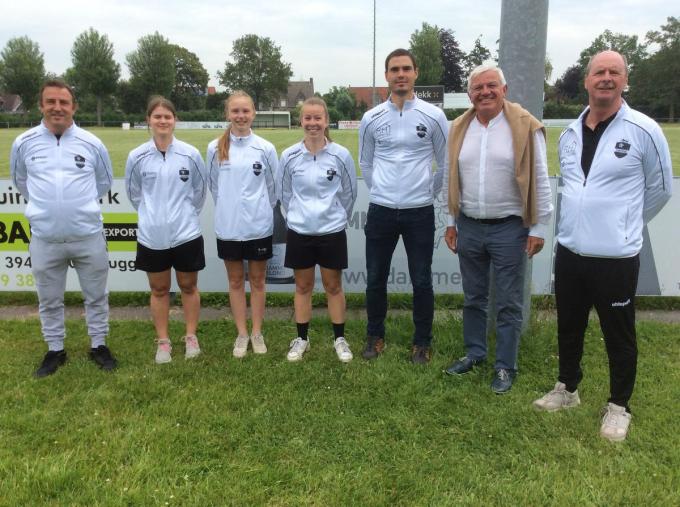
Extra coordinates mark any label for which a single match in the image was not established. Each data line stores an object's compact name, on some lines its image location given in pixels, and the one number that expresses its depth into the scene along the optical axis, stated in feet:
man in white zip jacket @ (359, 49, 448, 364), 12.68
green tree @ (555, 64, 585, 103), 255.29
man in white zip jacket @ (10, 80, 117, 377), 12.64
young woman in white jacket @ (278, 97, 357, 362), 13.34
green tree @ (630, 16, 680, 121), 219.20
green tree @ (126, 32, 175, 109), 231.09
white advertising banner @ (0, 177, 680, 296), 17.76
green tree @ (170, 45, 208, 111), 295.36
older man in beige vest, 11.36
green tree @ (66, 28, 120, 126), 216.13
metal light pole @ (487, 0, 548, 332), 13.62
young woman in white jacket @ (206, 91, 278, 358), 13.52
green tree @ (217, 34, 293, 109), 293.23
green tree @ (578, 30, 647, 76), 250.37
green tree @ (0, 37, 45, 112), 203.10
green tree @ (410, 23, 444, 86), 208.74
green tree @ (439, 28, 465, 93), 262.88
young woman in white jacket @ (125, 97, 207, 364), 13.25
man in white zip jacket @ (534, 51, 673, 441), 9.68
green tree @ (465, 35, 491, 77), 245.65
